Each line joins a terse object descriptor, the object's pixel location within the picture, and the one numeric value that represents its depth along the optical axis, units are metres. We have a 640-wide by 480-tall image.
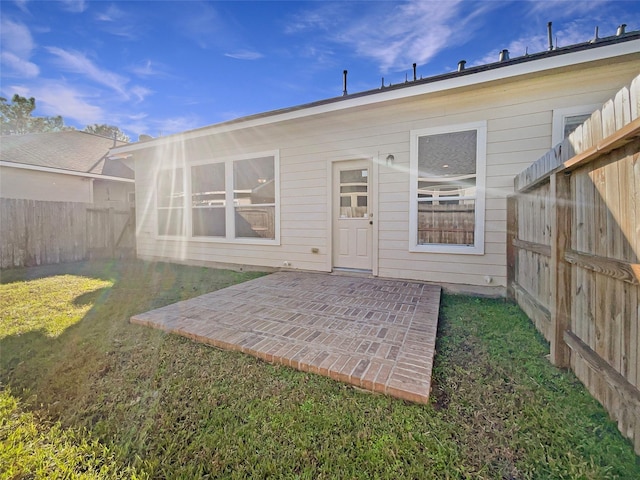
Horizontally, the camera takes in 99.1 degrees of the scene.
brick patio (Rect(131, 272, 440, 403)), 2.05
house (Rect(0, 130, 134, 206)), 9.76
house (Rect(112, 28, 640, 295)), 3.74
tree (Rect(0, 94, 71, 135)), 23.41
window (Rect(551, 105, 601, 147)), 3.66
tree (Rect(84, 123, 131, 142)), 28.17
